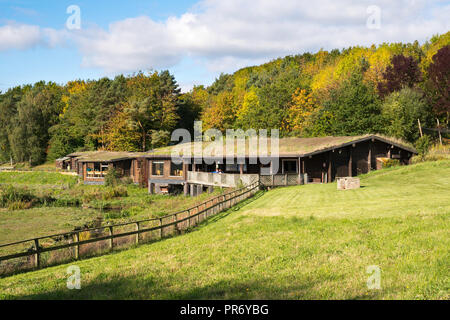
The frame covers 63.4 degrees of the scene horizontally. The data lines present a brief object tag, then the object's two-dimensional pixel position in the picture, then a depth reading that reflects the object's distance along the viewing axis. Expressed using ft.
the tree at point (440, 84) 172.76
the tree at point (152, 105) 213.87
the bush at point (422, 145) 128.39
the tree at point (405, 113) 156.97
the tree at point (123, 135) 216.95
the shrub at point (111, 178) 157.58
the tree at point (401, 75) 192.44
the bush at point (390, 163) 121.49
